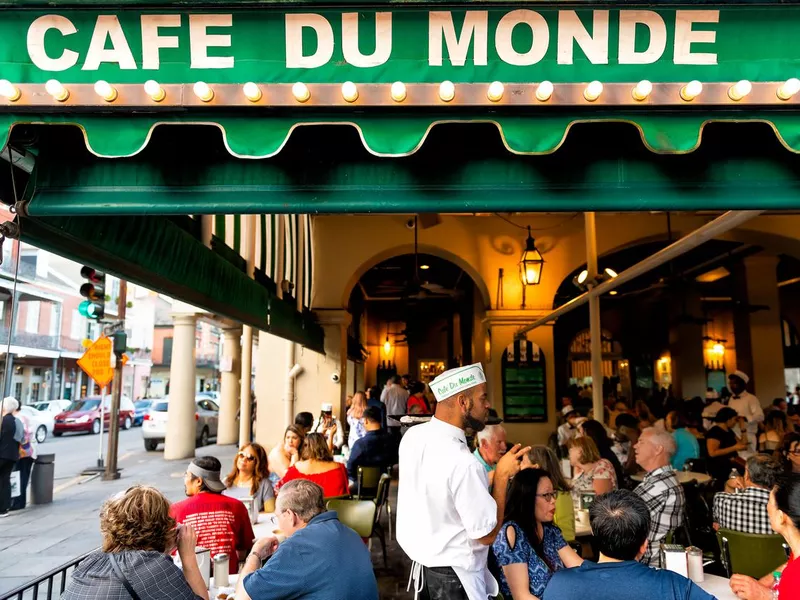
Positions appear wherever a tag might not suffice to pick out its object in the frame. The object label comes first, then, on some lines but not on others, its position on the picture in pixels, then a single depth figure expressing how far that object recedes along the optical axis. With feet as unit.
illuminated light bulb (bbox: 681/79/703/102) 7.06
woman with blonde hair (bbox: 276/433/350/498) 16.83
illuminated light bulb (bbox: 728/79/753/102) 7.05
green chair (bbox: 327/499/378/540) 15.30
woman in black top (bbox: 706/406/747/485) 22.81
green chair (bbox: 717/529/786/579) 11.44
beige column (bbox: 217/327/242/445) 57.36
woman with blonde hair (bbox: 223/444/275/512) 16.76
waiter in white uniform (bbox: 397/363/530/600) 8.78
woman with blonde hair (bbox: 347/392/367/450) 28.24
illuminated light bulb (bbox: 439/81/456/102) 7.11
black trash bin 30.48
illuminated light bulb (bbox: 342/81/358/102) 7.16
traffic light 28.73
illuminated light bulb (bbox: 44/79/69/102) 7.04
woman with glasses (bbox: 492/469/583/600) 9.27
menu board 34.17
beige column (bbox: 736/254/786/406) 39.81
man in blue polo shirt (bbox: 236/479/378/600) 8.11
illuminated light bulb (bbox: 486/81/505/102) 7.10
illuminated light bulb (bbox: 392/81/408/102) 7.13
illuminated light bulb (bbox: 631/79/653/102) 7.06
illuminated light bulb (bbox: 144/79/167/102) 7.13
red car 71.46
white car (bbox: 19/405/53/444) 65.67
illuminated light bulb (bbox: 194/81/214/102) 7.14
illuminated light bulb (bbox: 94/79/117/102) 7.07
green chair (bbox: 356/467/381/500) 23.02
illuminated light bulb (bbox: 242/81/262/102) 7.13
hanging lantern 28.84
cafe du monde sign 7.26
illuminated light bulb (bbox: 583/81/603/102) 7.08
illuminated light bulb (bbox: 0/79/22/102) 7.02
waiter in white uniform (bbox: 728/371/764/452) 28.48
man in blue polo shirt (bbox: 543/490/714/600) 6.74
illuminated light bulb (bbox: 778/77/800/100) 6.99
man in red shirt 12.28
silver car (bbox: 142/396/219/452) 53.41
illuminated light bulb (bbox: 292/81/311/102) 7.16
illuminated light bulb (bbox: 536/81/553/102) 7.09
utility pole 36.27
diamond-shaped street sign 36.78
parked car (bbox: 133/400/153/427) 90.22
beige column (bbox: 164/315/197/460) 46.29
